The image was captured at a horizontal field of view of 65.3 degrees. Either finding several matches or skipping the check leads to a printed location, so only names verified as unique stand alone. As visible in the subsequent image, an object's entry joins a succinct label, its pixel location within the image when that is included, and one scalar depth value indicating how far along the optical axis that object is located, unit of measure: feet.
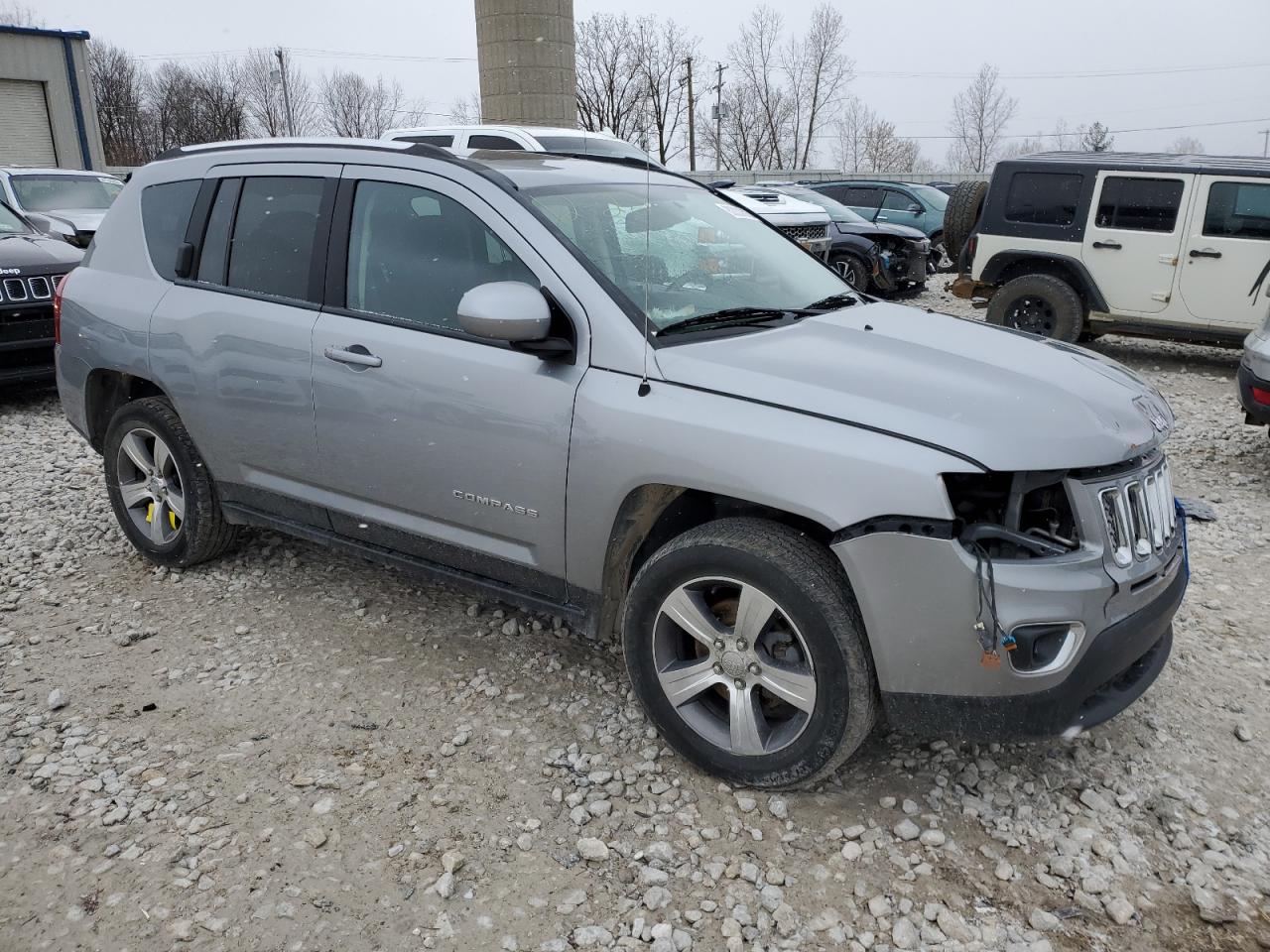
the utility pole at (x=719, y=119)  170.40
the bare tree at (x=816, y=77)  178.40
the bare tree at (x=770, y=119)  183.11
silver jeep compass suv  8.25
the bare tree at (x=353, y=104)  182.60
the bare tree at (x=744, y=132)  184.75
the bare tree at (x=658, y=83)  178.40
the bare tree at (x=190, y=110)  151.53
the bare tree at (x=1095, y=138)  213.66
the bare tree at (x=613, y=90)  176.35
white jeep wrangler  28.60
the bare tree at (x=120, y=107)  151.33
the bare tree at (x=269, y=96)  171.44
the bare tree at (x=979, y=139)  209.46
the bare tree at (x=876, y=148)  203.00
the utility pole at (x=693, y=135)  167.63
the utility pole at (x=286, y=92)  161.68
